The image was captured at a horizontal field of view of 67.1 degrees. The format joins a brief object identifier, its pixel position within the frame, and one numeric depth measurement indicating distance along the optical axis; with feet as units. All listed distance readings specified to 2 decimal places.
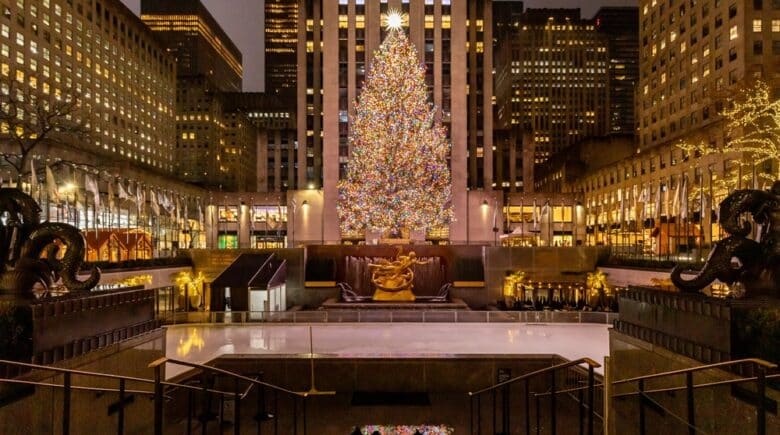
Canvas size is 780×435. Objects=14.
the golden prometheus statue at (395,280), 101.19
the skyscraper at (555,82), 558.97
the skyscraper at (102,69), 251.60
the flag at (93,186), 104.12
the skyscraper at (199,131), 465.47
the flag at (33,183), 91.91
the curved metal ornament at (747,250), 29.27
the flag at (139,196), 115.03
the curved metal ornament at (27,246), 32.01
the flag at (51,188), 94.58
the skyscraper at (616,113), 617.86
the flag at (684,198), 106.11
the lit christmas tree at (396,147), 136.15
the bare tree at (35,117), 109.50
